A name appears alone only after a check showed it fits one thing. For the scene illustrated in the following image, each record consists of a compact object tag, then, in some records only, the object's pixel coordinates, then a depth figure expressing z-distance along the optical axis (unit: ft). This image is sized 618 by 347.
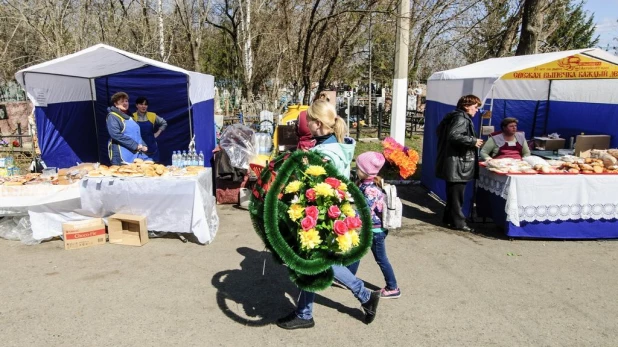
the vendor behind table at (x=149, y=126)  23.31
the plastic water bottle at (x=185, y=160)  21.13
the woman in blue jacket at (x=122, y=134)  20.01
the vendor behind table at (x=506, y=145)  21.30
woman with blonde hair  10.70
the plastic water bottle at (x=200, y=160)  21.70
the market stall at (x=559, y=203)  17.42
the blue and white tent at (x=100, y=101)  22.61
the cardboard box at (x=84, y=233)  16.92
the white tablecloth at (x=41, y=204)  17.66
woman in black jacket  18.34
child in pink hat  11.09
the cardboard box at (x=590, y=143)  23.91
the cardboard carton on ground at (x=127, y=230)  17.22
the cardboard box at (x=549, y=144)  27.22
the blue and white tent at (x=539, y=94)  20.27
